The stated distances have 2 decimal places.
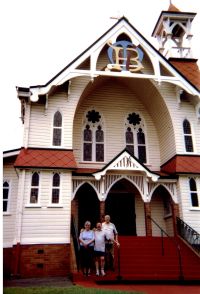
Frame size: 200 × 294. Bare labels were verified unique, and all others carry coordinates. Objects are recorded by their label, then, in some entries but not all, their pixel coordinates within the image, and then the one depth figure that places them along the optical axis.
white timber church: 16.12
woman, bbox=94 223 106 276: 11.28
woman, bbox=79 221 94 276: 11.49
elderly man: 12.16
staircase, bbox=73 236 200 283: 11.37
